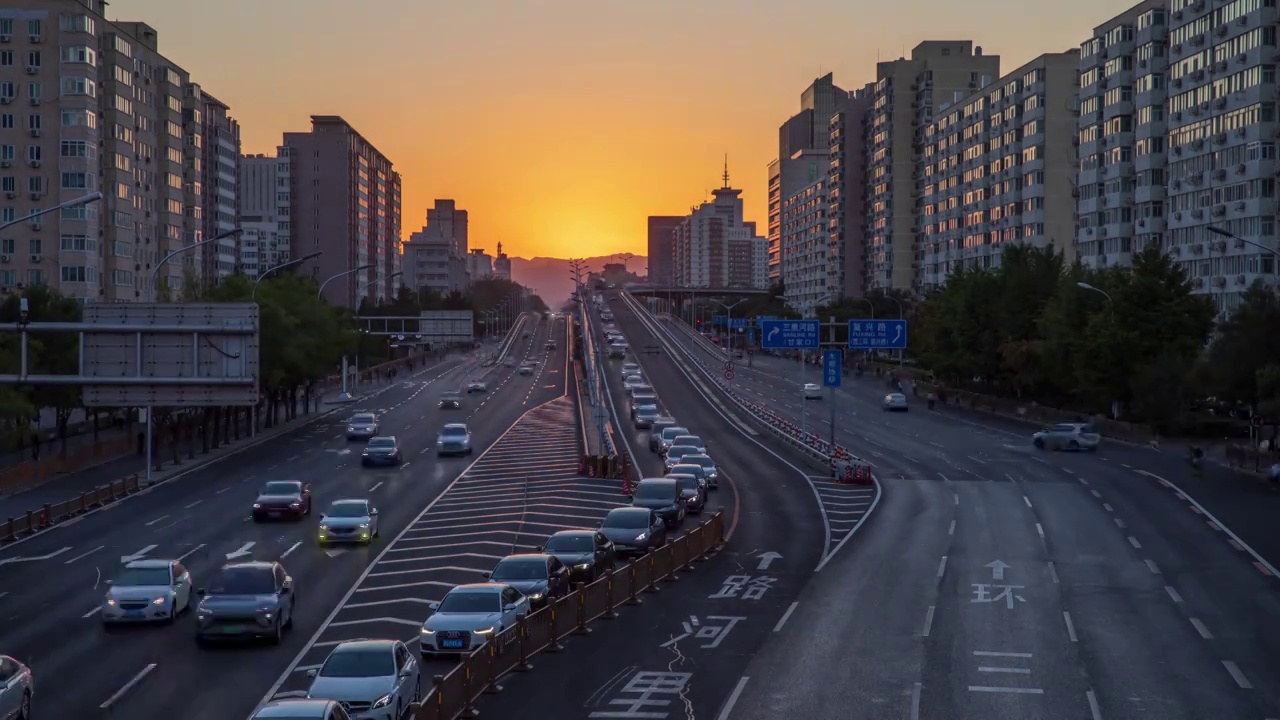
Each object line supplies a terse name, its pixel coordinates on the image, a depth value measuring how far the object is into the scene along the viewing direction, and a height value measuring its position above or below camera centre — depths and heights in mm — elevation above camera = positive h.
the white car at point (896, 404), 98062 -4741
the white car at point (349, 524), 38656 -5318
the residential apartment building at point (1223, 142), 86438 +13269
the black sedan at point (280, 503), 43875 -5334
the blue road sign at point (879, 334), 68312 +231
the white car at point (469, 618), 24281 -5121
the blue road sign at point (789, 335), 67188 +176
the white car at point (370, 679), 18781 -4870
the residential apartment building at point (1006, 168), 130750 +18061
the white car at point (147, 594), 27312 -5226
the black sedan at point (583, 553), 32375 -5215
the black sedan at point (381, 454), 61750 -5275
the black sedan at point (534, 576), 28594 -5115
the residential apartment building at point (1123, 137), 103875 +16160
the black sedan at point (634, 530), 36969 -5315
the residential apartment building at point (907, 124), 181875 +29704
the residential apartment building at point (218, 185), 172750 +20131
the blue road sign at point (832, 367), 62969 -1339
